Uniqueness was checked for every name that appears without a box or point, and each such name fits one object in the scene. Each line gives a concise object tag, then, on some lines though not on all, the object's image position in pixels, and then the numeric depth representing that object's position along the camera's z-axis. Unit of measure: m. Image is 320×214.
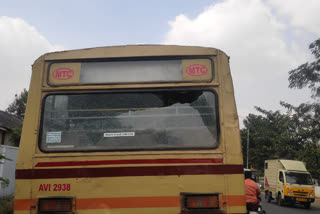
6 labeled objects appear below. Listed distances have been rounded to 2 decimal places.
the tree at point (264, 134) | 48.92
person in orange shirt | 8.16
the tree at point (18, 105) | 48.03
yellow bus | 3.89
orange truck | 21.14
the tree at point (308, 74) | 24.58
